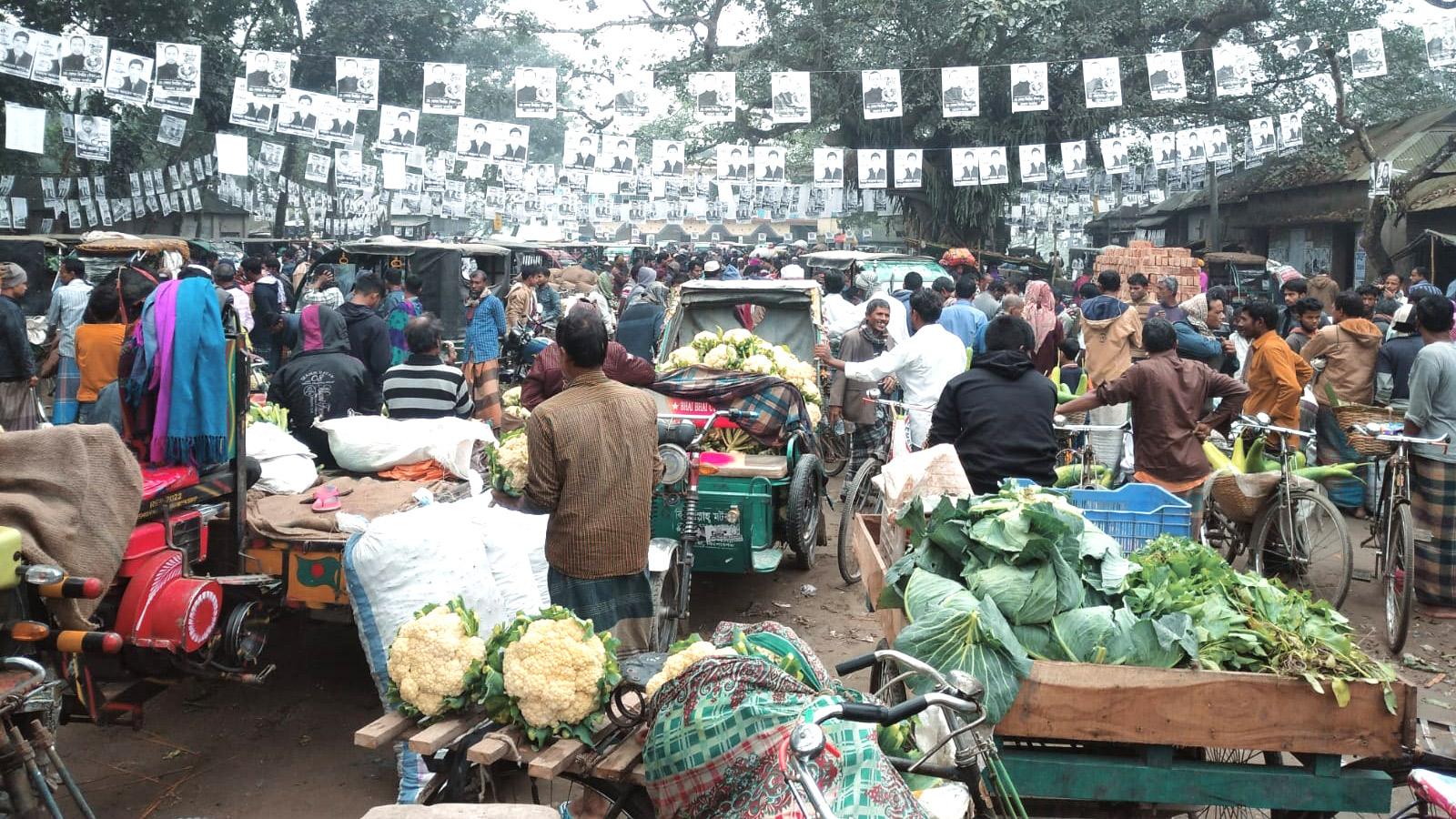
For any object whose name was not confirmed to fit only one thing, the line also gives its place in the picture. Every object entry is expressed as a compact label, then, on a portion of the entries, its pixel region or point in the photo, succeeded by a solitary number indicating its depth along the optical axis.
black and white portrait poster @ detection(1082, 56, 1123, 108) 17.45
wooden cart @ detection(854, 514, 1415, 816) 3.29
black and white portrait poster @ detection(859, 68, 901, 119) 18.42
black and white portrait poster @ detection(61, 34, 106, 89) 16.61
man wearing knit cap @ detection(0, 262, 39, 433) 8.47
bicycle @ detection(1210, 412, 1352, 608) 6.62
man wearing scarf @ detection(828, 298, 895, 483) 8.66
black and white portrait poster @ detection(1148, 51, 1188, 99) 16.81
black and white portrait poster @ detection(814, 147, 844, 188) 20.92
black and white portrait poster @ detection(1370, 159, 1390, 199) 17.17
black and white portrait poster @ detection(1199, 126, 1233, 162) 18.55
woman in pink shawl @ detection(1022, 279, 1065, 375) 10.59
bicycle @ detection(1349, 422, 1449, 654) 6.14
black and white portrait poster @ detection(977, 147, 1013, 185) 20.00
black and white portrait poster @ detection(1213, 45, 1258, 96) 16.80
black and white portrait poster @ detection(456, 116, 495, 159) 19.03
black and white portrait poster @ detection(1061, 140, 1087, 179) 20.08
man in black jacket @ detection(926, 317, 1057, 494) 5.33
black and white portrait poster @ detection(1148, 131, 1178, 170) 18.67
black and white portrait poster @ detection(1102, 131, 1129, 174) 19.69
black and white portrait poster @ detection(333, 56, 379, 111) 17.62
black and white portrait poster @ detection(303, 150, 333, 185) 24.11
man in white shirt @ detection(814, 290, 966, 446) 7.42
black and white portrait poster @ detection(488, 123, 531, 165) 19.17
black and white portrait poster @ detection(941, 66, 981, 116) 18.27
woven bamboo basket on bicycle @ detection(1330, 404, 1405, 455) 7.75
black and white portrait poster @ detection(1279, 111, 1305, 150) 18.55
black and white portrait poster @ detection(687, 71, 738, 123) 17.42
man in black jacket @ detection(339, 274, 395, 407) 8.86
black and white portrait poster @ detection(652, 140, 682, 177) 20.14
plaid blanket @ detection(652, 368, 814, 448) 7.00
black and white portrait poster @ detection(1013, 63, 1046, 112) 18.25
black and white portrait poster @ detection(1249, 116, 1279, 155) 18.92
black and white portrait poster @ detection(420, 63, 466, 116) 17.59
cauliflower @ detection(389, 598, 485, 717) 3.12
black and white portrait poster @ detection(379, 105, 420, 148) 19.02
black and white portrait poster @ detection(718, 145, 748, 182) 20.33
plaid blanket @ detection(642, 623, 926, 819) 2.38
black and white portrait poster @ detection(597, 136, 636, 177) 19.97
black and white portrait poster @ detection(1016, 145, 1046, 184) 19.88
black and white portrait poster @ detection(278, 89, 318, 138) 18.44
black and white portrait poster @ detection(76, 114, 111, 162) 20.73
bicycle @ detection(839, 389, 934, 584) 7.43
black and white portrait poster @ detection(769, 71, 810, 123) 18.34
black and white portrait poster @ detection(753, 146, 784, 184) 20.75
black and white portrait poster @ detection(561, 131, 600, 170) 19.89
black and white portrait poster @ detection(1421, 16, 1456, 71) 14.96
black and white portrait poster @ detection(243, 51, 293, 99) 17.11
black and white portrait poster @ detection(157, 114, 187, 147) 23.03
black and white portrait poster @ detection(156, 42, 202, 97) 16.75
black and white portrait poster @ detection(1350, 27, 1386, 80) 15.33
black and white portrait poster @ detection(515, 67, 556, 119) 17.58
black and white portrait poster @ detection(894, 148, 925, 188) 21.22
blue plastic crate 5.05
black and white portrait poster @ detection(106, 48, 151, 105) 17.05
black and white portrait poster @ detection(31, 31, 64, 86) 16.38
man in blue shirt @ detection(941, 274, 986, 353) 10.33
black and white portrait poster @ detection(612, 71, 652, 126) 17.69
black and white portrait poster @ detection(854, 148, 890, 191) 20.94
